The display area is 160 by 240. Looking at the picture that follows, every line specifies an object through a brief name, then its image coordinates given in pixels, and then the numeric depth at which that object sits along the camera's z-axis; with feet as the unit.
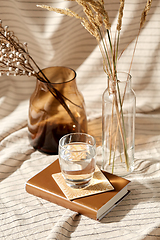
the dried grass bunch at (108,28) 3.73
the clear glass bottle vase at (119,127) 4.28
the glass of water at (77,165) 4.04
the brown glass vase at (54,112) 4.57
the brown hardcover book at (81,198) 3.99
